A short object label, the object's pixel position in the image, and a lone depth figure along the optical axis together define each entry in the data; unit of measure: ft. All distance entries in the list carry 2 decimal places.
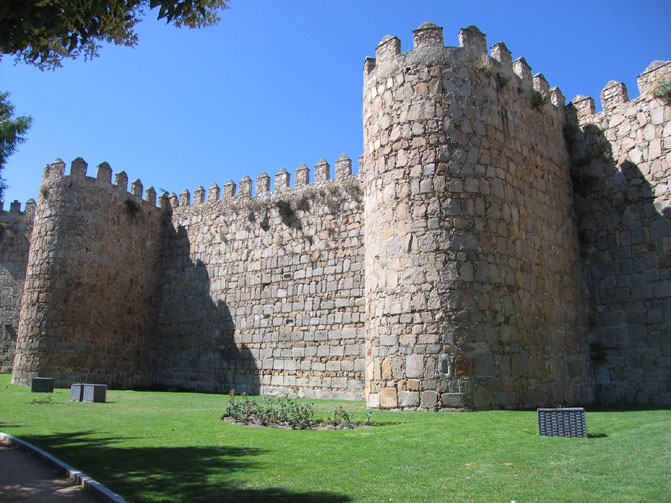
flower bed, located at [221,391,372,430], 30.35
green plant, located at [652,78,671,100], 43.50
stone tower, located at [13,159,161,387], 63.10
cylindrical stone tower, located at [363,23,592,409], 36.19
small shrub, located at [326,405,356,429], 30.19
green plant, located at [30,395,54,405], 40.95
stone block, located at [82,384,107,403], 43.34
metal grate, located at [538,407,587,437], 24.82
